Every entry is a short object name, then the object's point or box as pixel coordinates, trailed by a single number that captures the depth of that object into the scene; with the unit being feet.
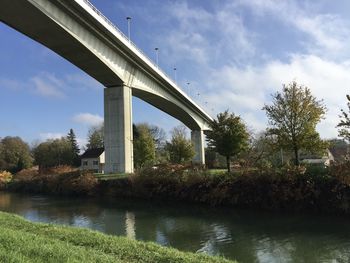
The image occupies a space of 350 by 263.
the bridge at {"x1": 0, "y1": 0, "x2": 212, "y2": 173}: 98.73
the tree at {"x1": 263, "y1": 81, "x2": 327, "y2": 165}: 100.94
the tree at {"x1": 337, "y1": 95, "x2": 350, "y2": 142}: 58.64
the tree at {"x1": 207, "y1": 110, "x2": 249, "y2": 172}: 135.85
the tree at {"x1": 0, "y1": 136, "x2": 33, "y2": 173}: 286.05
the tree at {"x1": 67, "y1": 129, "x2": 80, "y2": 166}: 310.04
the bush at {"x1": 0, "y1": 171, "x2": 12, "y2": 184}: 191.31
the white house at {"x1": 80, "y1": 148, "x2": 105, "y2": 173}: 288.51
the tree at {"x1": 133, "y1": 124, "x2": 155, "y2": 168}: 196.65
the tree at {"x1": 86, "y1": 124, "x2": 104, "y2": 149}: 342.23
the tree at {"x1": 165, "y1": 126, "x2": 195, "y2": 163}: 186.91
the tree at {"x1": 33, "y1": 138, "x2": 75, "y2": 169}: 301.84
